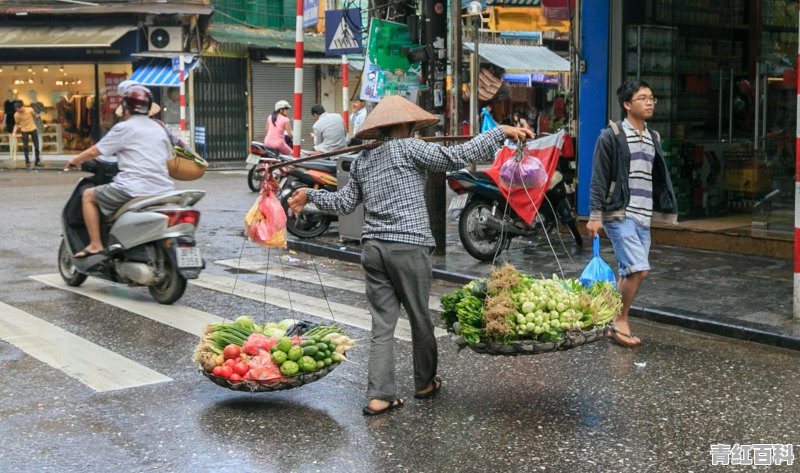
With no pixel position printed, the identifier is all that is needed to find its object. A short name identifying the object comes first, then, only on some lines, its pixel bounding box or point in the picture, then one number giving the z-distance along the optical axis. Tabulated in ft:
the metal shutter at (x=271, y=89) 97.45
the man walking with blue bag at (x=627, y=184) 23.26
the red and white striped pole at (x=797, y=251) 25.18
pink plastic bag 20.27
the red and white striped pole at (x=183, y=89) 80.48
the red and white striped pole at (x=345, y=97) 67.82
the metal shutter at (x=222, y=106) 93.56
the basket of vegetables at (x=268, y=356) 18.25
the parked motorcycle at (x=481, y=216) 36.17
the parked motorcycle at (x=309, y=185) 41.70
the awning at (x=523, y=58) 83.66
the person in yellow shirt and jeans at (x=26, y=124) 85.71
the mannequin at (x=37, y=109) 94.27
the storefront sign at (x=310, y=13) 50.16
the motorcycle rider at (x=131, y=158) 28.48
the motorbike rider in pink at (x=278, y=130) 61.93
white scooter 28.09
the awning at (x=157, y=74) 87.15
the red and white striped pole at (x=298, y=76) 43.92
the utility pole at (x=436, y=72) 36.58
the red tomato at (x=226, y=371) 18.34
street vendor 18.39
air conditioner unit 91.30
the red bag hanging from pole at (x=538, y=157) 21.63
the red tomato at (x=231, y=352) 18.67
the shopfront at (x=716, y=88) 40.11
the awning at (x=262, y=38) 94.07
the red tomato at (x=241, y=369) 18.34
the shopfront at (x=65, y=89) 93.15
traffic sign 45.96
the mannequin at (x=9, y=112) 89.10
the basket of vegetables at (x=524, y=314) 17.95
